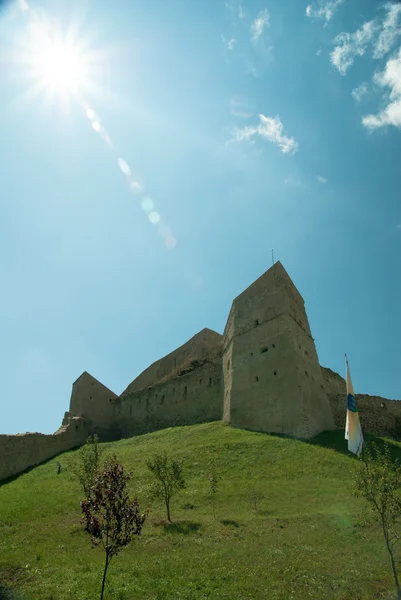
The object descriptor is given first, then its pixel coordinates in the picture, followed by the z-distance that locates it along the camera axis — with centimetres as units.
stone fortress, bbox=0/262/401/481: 3300
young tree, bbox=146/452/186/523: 1988
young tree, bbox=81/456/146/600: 1054
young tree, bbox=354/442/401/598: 1255
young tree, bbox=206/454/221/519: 2056
